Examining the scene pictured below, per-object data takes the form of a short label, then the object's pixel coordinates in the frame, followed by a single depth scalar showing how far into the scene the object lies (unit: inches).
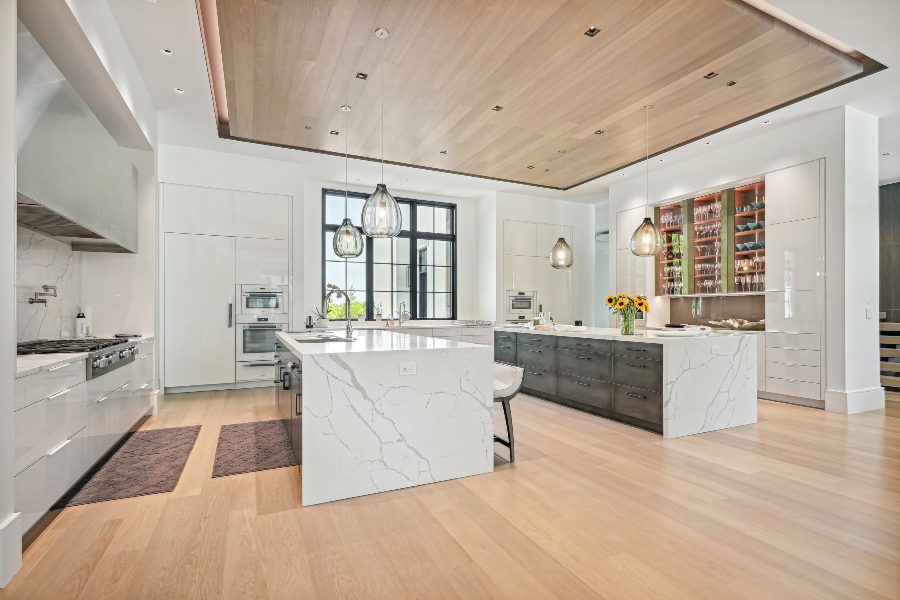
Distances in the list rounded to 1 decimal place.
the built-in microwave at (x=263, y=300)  233.6
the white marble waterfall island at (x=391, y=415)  99.9
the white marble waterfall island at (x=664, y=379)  149.9
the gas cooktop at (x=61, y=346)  106.0
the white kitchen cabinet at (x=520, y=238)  315.6
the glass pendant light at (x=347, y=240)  181.5
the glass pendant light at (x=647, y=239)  176.5
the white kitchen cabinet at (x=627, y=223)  276.7
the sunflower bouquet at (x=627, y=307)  171.9
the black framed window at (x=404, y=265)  289.3
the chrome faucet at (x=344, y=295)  140.1
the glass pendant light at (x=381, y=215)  135.9
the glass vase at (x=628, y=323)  171.8
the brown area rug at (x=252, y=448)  124.3
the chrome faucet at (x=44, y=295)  131.9
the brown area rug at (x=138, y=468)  107.1
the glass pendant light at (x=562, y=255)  219.6
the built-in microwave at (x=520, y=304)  314.7
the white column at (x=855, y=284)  184.4
